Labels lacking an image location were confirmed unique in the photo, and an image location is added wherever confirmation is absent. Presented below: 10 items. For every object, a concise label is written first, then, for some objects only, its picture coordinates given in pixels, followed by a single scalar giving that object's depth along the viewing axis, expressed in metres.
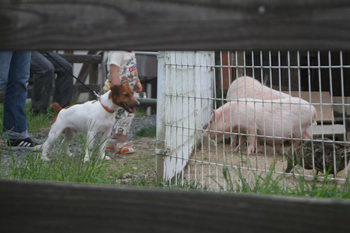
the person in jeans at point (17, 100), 4.31
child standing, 4.72
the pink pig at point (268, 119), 4.47
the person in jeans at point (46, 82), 6.06
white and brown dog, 4.17
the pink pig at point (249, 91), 4.80
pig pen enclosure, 3.30
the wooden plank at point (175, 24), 0.95
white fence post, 3.28
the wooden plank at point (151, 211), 0.97
